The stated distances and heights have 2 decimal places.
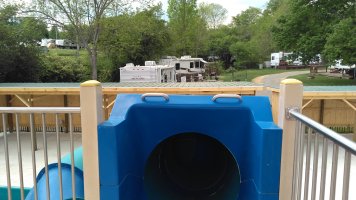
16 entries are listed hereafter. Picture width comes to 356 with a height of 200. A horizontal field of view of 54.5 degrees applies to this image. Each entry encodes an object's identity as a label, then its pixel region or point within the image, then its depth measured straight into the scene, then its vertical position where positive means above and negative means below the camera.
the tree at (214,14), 62.38 +9.09
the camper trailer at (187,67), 26.38 -0.35
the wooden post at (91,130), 2.44 -0.48
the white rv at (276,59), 48.16 +0.57
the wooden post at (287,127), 2.36 -0.44
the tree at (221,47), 49.18 +2.29
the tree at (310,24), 20.33 +2.43
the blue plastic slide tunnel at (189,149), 2.52 -0.73
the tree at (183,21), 40.06 +4.94
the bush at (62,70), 18.47 -0.38
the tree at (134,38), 20.66 +1.72
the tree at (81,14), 19.27 +2.78
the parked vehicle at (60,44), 22.38 +2.13
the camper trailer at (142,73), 16.67 -0.49
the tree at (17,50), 14.86 +0.62
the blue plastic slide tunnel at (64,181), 2.98 -1.07
